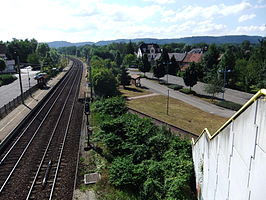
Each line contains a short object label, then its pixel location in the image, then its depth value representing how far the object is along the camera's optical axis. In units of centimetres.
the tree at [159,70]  6275
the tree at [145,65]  7262
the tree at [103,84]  4119
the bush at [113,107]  2709
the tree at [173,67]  7256
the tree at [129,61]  11072
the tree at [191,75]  5003
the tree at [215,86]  4284
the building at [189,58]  8469
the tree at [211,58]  6366
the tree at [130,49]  12639
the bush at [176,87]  5466
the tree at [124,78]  5808
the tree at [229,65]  5454
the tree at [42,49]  12150
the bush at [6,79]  6042
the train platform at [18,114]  2526
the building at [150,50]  11780
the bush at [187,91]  5047
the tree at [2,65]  7293
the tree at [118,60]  9868
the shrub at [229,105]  3716
